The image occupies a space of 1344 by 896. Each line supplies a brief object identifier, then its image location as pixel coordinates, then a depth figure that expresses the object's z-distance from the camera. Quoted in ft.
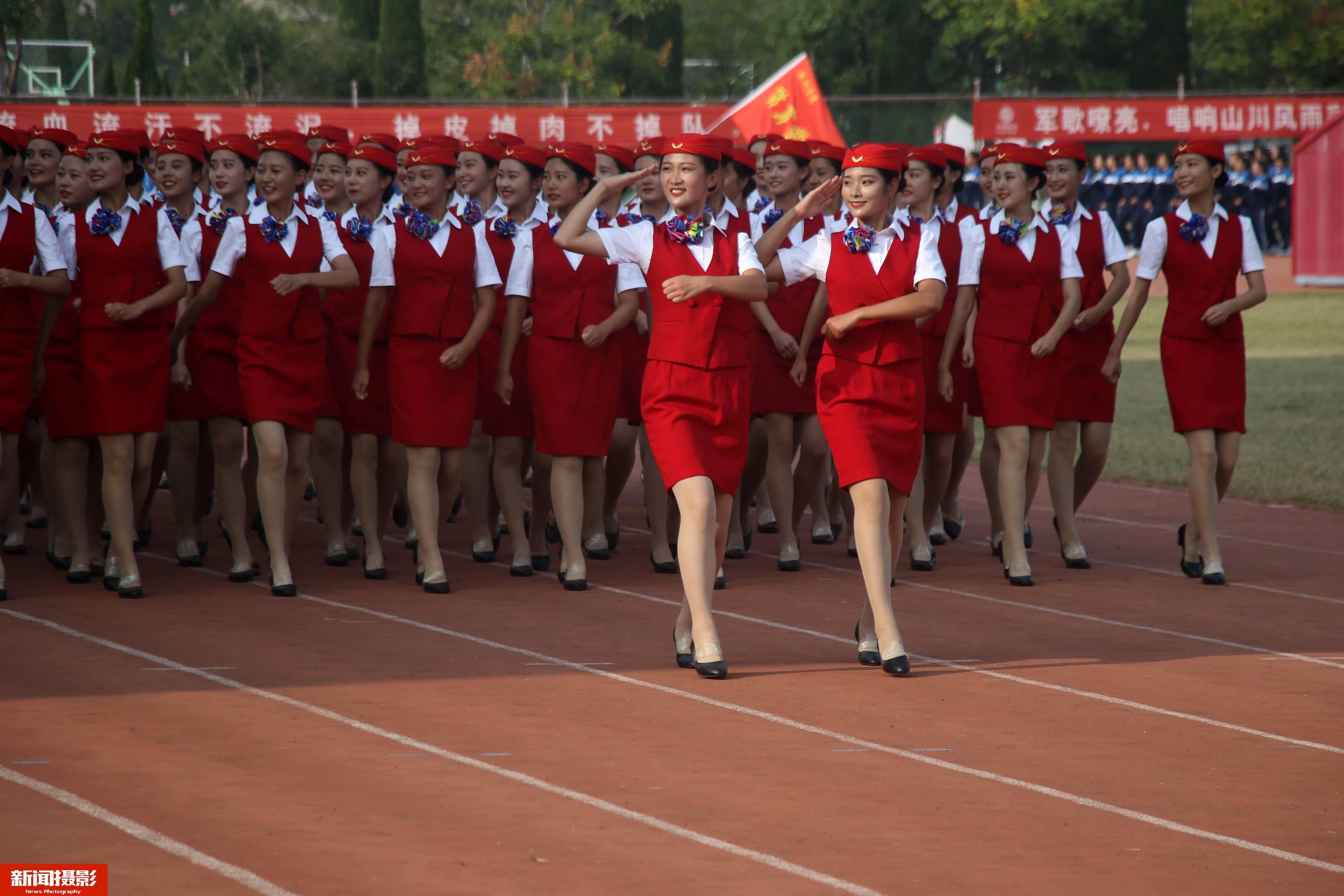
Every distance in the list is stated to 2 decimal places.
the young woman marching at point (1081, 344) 59.88
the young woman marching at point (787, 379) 61.77
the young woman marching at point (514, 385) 56.73
